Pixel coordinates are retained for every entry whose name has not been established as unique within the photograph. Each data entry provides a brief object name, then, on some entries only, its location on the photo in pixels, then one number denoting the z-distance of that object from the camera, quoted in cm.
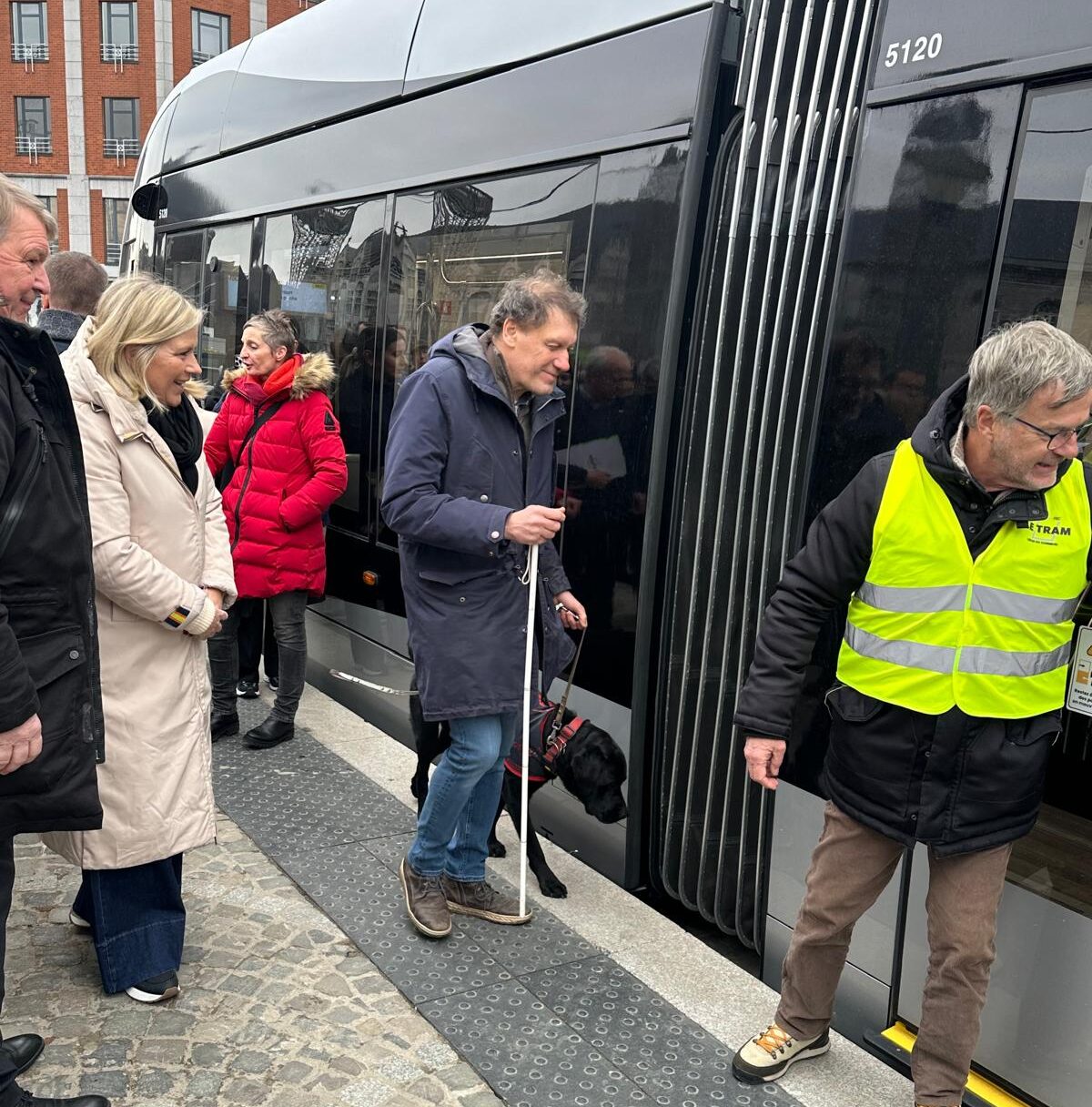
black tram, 262
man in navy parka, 322
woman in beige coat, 295
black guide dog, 377
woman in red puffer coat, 510
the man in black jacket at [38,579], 236
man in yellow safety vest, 240
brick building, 4334
